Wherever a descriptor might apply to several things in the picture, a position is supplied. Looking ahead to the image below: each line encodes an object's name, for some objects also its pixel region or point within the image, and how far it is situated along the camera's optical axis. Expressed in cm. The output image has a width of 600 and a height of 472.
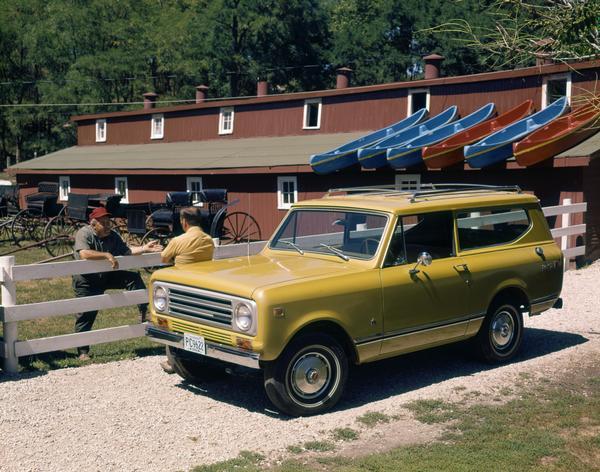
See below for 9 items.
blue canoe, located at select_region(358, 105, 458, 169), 2328
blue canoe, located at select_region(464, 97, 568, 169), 1983
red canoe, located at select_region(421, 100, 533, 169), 2100
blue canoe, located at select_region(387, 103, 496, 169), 2202
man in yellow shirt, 889
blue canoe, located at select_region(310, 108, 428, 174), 2442
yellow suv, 731
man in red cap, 959
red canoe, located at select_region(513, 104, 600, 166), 1844
